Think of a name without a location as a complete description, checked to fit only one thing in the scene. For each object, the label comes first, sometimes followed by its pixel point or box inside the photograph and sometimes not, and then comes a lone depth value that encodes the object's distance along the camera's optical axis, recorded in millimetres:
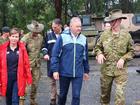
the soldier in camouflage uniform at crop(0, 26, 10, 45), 8095
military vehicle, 13821
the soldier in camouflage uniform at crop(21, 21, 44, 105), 5704
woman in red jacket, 4745
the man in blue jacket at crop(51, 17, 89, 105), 4698
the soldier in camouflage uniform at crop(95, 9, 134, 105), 4869
